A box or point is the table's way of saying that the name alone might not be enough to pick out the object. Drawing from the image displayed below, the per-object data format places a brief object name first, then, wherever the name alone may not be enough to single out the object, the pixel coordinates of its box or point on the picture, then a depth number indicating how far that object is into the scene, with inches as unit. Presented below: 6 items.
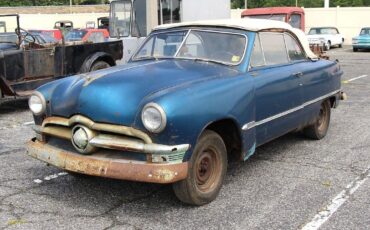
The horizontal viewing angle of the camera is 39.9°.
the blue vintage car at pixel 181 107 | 164.2
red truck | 856.9
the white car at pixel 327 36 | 1267.2
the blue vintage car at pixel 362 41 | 1167.7
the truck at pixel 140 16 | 532.7
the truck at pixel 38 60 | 375.6
